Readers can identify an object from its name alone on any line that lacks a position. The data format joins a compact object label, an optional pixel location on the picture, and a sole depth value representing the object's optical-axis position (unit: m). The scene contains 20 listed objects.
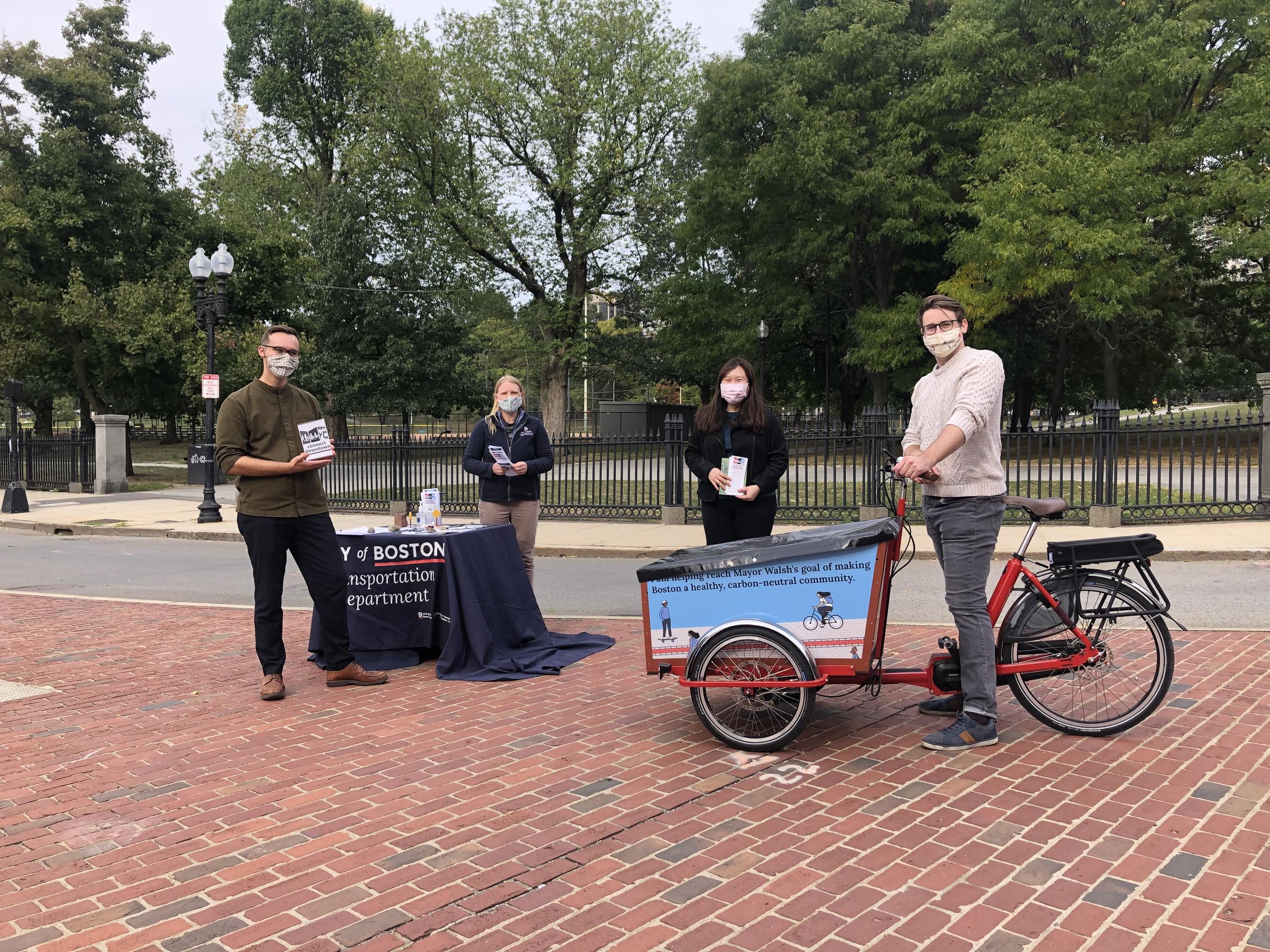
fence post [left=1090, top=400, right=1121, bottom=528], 13.95
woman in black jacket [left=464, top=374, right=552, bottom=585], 7.12
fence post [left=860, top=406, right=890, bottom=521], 14.89
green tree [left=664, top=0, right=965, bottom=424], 28.28
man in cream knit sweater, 4.43
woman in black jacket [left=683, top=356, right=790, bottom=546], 5.84
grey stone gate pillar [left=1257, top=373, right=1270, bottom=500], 13.82
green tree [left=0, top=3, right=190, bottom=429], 26.98
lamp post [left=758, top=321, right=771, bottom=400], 30.02
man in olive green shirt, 5.60
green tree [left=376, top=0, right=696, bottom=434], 31.05
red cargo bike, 4.56
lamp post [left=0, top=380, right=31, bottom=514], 20.06
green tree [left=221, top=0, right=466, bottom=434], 35.28
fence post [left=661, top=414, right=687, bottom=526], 15.71
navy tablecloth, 6.39
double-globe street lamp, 17.75
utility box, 45.59
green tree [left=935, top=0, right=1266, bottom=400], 23.73
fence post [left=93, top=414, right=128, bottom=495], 24.05
